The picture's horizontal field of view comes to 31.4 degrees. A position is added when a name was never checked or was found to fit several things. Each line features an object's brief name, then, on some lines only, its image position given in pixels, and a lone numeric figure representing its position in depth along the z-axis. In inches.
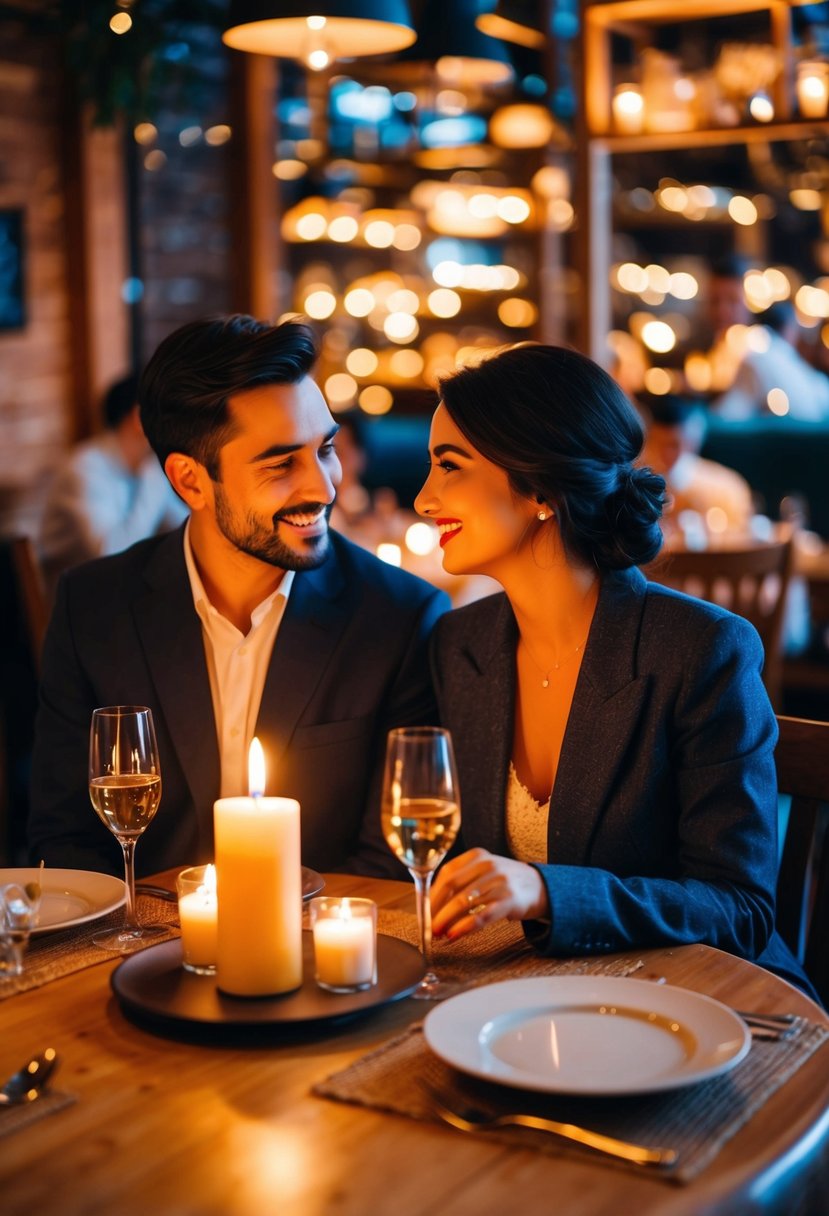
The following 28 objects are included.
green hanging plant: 202.4
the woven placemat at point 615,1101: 44.2
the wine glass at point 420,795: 53.9
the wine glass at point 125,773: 61.4
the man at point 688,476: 200.8
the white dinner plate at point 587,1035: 47.1
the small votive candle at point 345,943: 54.3
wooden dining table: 41.2
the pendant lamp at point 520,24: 258.2
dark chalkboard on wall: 209.9
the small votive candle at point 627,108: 214.5
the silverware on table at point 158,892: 69.1
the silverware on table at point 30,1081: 47.4
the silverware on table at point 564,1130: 42.7
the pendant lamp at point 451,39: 176.7
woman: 67.8
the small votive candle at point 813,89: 196.1
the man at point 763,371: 273.9
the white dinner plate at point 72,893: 65.0
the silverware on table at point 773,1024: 51.6
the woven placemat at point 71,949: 58.7
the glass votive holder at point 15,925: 54.7
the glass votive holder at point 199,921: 56.9
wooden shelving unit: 199.2
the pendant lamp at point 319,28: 114.0
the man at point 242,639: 83.2
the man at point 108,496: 188.2
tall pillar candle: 52.6
